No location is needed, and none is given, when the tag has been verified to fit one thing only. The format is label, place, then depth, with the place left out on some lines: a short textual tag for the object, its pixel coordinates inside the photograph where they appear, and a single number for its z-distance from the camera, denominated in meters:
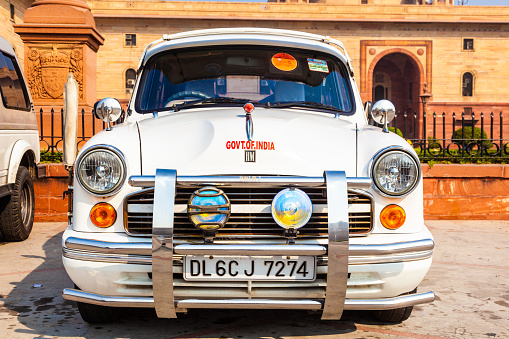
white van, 6.00
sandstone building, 43.22
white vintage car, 2.72
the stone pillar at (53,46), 10.70
